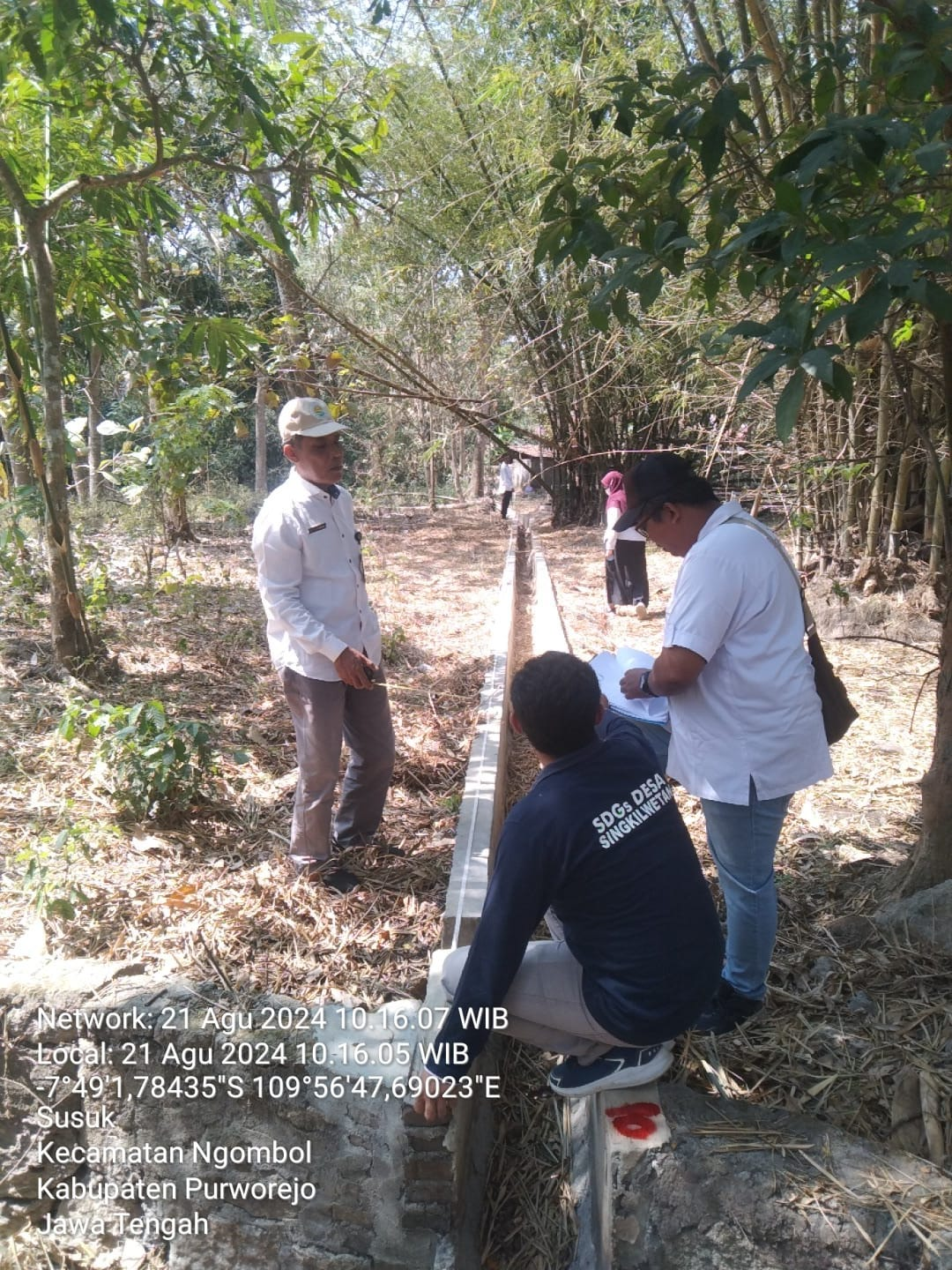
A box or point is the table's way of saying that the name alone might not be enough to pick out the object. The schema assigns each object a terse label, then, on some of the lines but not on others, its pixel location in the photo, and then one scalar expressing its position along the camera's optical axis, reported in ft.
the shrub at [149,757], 10.61
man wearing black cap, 6.61
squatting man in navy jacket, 5.62
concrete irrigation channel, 5.65
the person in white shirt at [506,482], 54.24
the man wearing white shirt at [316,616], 9.24
